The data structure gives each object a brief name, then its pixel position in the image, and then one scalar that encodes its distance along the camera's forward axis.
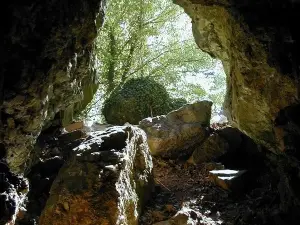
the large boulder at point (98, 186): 4.62
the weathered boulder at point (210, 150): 8.85
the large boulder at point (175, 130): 9.36
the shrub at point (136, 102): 11.20
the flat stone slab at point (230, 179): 6.79
